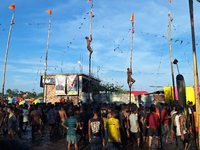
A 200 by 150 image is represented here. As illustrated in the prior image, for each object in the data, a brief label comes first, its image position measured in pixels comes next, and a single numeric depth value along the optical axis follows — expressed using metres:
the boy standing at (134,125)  8.36
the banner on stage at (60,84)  33.88
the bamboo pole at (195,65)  5.78
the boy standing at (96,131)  6.66
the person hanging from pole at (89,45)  20.56
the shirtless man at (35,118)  10.59
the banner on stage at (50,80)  34.69
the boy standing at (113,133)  6.46
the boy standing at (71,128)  7.19
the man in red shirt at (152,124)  8.10
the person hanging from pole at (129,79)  23.42
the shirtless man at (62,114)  10.41
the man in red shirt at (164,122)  9.02
